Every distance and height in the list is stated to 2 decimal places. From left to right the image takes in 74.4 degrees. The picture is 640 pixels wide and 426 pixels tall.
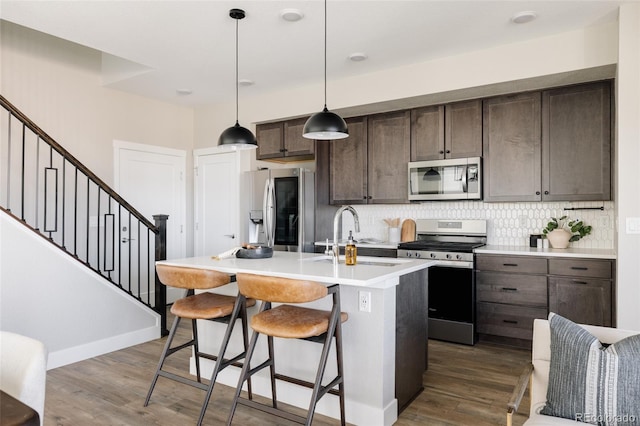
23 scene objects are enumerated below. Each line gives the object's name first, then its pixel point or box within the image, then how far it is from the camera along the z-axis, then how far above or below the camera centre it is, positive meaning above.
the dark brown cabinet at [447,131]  4.21 +0.86
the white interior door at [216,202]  5.78 +0.17
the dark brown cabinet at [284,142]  5.17 +0.90
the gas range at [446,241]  4.04 -0.28
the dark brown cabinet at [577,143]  3.64 +0.64
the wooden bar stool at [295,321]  2.12 -0.58
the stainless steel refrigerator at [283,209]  4.97 +0.06
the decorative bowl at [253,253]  3.06 -0.29
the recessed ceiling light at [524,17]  3.19 +1.53
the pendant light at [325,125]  2.75 +0.59
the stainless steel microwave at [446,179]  4.20 +0.36
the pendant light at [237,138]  3.28 +0.60
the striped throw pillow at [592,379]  1.50 -0.61
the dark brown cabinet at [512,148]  3.94 +0.64
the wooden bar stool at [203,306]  2.55 -0.59
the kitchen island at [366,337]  2.39 -0.74
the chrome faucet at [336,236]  2.68 -0.14
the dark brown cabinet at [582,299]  3.42 -0.71
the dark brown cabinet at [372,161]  4.65 +0.61
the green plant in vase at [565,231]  3.91 -0.15
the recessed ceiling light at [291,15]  3.17 +1.53
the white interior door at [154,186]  5.34 +0.37
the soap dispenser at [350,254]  2.70 -0.26
